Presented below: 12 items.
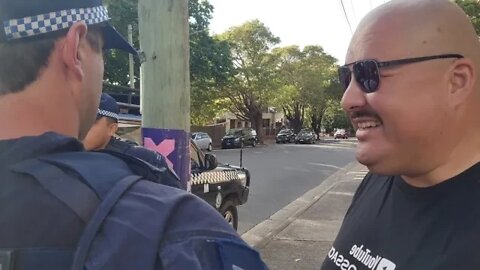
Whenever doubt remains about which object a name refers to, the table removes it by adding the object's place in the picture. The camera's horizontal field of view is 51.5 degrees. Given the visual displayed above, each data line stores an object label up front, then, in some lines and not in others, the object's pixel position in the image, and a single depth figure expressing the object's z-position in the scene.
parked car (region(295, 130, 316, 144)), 48.53
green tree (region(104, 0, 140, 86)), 22.08
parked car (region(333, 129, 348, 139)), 72.19
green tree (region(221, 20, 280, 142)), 40.75
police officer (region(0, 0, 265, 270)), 0.87
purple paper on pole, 2.89
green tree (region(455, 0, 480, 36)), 13.04
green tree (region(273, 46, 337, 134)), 47.53
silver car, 29.75
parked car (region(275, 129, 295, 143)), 49.31
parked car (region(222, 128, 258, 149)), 35.59
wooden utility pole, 2.80
